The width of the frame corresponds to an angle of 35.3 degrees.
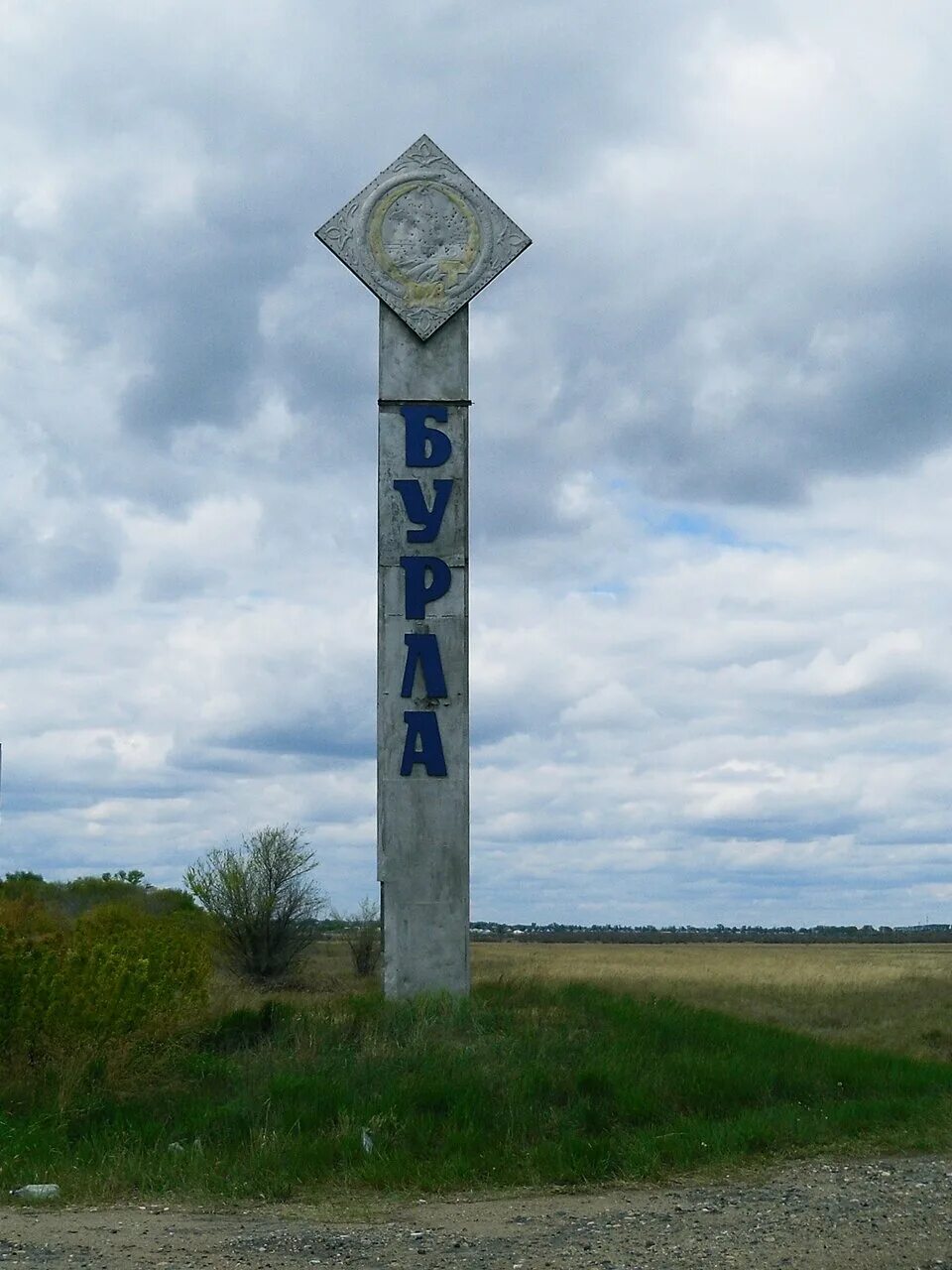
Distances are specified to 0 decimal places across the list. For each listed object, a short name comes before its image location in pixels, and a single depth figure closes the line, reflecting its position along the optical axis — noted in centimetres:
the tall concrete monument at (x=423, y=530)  2109
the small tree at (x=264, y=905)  3700
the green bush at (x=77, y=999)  1490
